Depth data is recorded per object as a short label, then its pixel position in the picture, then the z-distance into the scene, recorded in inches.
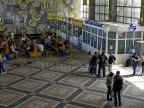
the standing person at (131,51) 429.1
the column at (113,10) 554.2
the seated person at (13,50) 487.2
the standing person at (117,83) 252.1
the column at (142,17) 458.0
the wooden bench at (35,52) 500.3
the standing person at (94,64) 374.3
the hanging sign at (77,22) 562.2
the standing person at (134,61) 372.1
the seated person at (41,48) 497.8
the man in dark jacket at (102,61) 359.7
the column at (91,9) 619.8
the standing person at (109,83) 264.1
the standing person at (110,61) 372.9
